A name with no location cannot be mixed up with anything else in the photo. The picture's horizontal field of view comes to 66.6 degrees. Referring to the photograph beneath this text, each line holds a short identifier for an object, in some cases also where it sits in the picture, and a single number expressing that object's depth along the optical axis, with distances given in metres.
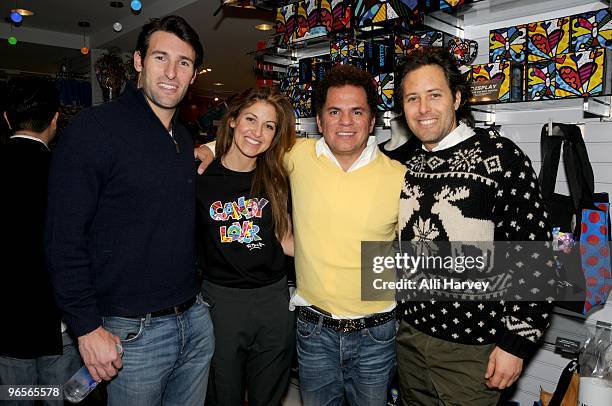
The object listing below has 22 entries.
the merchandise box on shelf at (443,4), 2.30
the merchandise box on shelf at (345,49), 2.87
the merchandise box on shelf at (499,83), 2.20
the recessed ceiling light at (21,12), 6.37
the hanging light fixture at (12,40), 7.61
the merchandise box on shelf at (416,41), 2.53
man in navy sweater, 1.54
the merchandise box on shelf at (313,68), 3.06
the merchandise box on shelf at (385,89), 2.68
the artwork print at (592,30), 2.01
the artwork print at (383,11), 2.44
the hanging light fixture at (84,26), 7.80
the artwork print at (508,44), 2.23
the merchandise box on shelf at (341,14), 2.90
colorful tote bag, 1.92
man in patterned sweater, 1.64
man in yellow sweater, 2.01
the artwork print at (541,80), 2.10
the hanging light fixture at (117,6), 6.65
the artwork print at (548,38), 2.11
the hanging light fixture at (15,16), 6.48
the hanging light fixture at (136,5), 6.22
